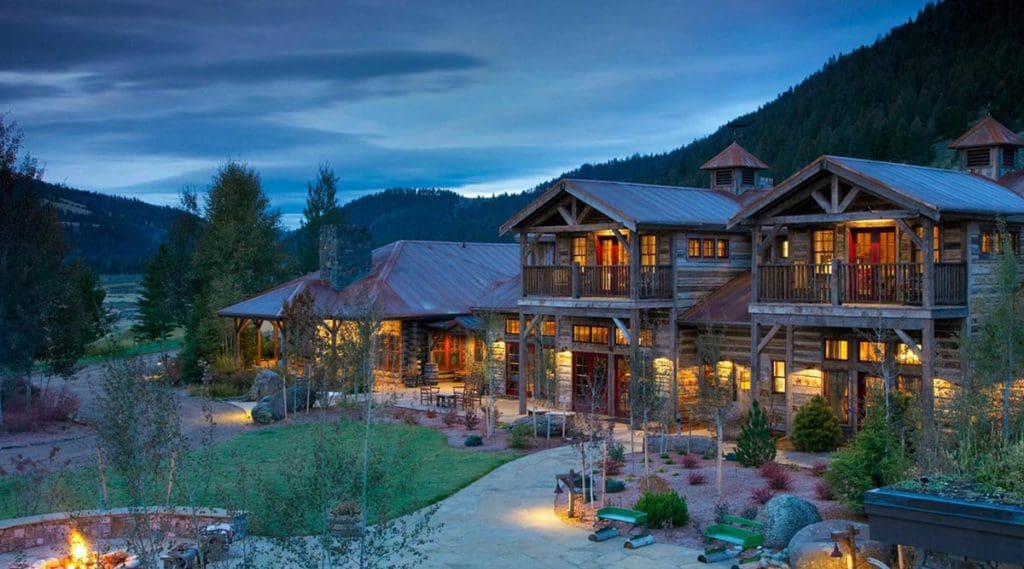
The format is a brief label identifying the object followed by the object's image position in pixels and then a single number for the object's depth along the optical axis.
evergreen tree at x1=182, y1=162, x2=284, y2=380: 51.72
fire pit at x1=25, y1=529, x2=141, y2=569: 12.92
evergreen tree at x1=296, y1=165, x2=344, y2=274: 66.25
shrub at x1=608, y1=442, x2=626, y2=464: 22.34
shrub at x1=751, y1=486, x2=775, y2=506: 17.78
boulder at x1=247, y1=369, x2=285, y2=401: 35.91
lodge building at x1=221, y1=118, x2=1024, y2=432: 22.06
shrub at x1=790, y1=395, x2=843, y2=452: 23.12
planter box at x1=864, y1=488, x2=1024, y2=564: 8.79
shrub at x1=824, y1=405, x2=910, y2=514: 15.73
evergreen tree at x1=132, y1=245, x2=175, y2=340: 60.22
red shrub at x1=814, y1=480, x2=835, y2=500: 17.77
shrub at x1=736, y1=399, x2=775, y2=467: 21.44
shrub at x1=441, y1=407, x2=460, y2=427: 29.41
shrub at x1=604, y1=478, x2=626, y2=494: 19.34
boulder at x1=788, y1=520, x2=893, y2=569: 12.58
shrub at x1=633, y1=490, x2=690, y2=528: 16.69
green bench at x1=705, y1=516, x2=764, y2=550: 14.97
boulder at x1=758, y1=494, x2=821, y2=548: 14.77
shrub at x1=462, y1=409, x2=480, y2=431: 28.14
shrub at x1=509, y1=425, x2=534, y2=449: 25.31
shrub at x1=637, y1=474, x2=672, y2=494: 18.52
